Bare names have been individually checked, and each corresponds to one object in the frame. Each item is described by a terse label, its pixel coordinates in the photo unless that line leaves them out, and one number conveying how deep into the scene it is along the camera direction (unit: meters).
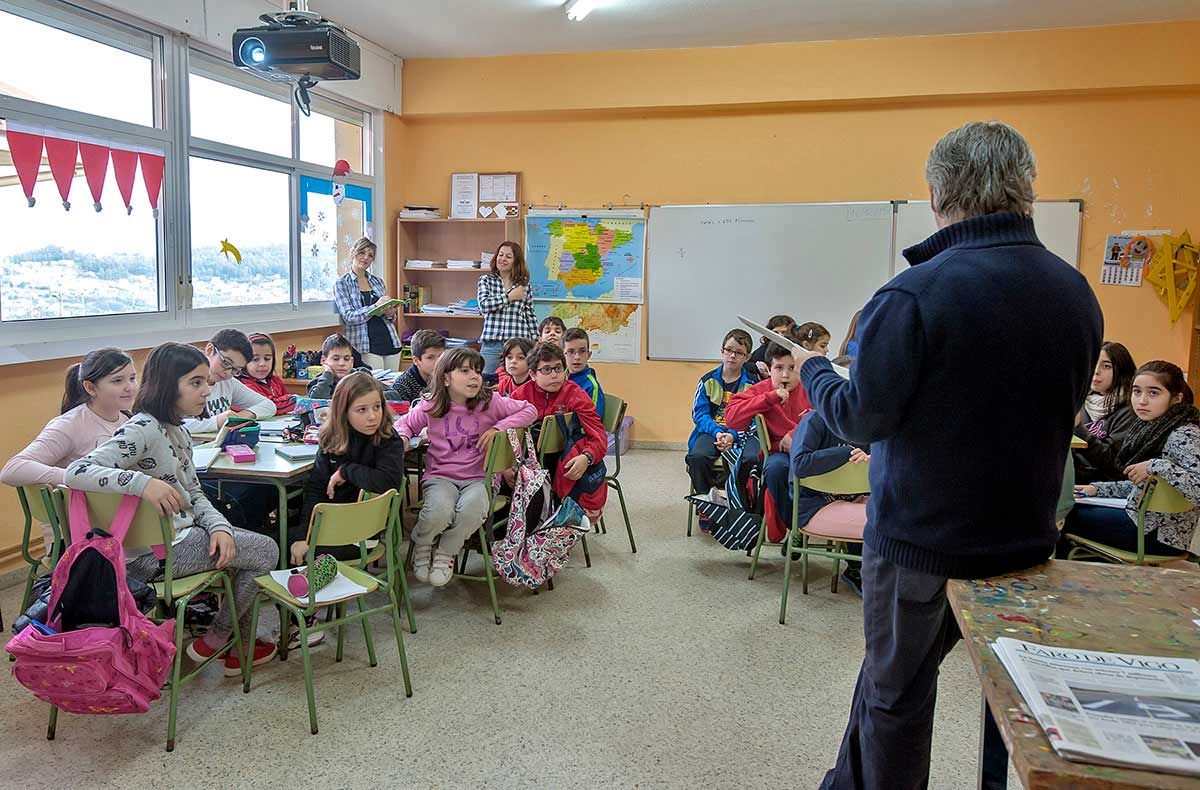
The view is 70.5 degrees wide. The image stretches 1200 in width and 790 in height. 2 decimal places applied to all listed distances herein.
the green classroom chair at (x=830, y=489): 3.15
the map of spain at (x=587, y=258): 6.67
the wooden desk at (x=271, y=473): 2.87
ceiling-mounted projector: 3.88
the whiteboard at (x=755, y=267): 6.24
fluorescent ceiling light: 5.11
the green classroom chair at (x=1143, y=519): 2.94
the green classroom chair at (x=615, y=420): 4.24
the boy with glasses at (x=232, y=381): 3.84
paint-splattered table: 0.86
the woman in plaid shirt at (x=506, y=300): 6.01
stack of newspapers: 0.88
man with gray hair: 1.41
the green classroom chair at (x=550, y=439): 3.67
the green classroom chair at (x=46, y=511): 2.47
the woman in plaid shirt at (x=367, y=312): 5.74
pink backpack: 2.16
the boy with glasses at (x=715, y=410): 4.39
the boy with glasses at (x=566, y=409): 3.81
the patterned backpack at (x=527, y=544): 3.41
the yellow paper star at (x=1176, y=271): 5.73
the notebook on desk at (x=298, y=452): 3.08
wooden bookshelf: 6.93
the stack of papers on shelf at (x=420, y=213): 6.81
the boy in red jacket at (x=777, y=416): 3.66
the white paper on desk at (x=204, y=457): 2.92
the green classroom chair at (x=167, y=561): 2.37
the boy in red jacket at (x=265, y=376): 4.17
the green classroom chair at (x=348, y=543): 2.49
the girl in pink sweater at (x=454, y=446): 3.39
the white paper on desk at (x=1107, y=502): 3.26
